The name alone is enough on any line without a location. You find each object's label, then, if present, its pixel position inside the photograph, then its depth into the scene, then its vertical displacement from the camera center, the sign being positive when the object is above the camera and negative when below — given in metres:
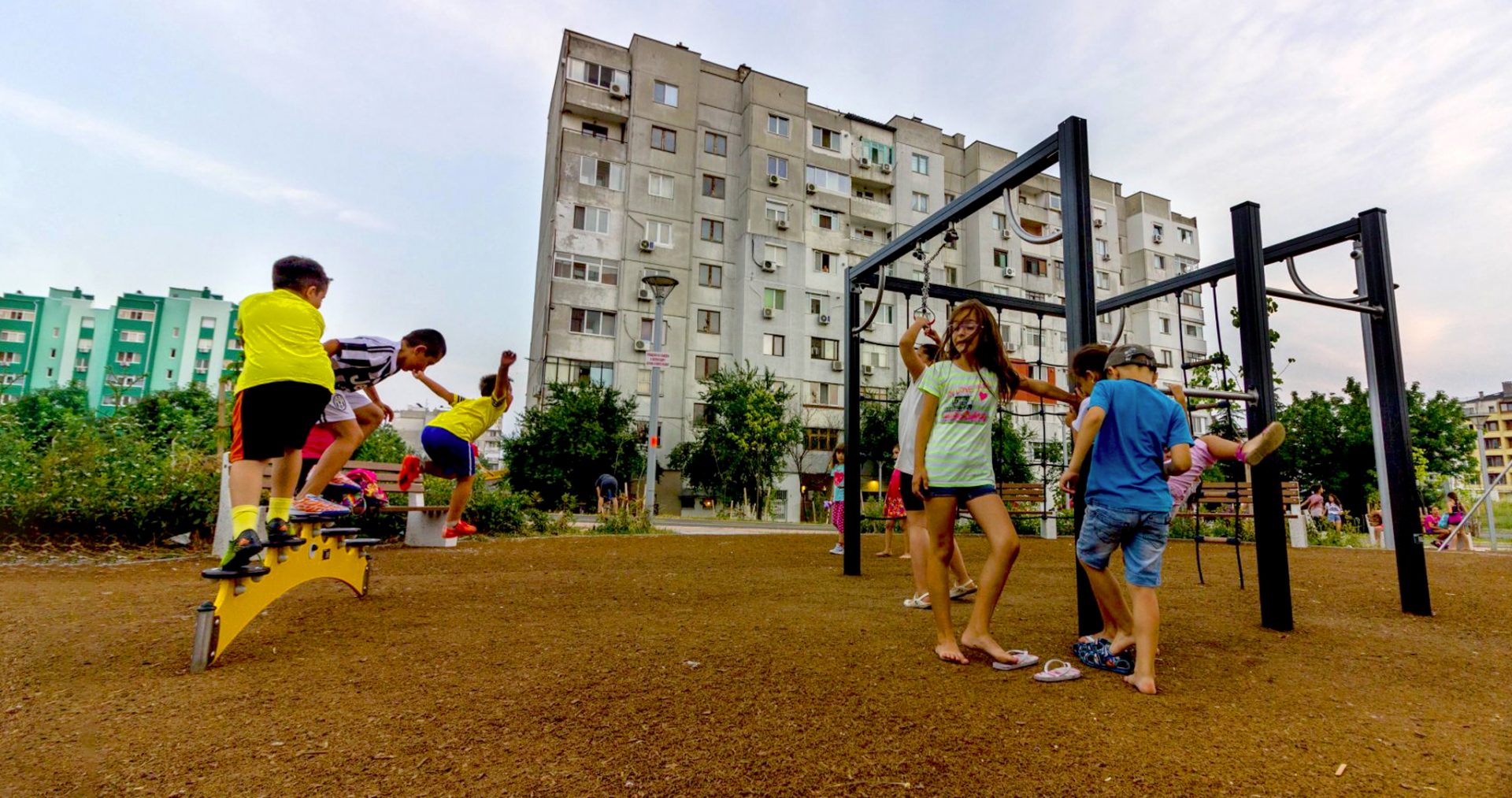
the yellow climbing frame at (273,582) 2.83 -0.54
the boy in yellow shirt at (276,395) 3.37 +0.41
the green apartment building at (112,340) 73.62 +14.12
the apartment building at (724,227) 31.08 +13.01
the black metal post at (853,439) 6.08 +0.48
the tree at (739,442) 29.58 +1.99
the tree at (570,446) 26.92 +1.48
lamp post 15.84 +2.83
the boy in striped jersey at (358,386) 4.67 +0.66
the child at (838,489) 8.59 +0.02
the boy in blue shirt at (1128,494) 2.93 +0.02
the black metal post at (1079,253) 3.59 +1.36
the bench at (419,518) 8.24 -0.46
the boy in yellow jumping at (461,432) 5.72 +0.40
